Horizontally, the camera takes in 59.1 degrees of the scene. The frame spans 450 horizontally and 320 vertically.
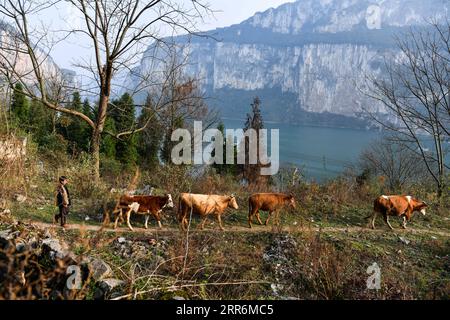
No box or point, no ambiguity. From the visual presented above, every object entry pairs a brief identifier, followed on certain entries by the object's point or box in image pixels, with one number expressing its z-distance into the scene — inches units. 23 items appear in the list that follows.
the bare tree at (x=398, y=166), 1376.7
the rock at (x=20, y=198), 418.3
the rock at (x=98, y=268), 223.6
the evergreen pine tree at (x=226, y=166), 1534.4
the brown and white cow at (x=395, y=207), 457.1
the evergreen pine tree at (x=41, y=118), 1273.4
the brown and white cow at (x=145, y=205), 395.2
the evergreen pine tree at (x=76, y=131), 1422.2
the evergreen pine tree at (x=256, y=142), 1560.0
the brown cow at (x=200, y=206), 405.7
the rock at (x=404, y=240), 410.0
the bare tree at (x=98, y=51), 479.8
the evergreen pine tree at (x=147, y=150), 1537.9
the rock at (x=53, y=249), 236.5
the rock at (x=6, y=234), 253.2
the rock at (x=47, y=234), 282.8
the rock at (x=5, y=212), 339.6
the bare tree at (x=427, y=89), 677.9
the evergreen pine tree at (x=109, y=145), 1349.2
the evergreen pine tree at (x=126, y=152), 1450.5
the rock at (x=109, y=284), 215.6
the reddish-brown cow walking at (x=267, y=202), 442.0
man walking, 360.5
